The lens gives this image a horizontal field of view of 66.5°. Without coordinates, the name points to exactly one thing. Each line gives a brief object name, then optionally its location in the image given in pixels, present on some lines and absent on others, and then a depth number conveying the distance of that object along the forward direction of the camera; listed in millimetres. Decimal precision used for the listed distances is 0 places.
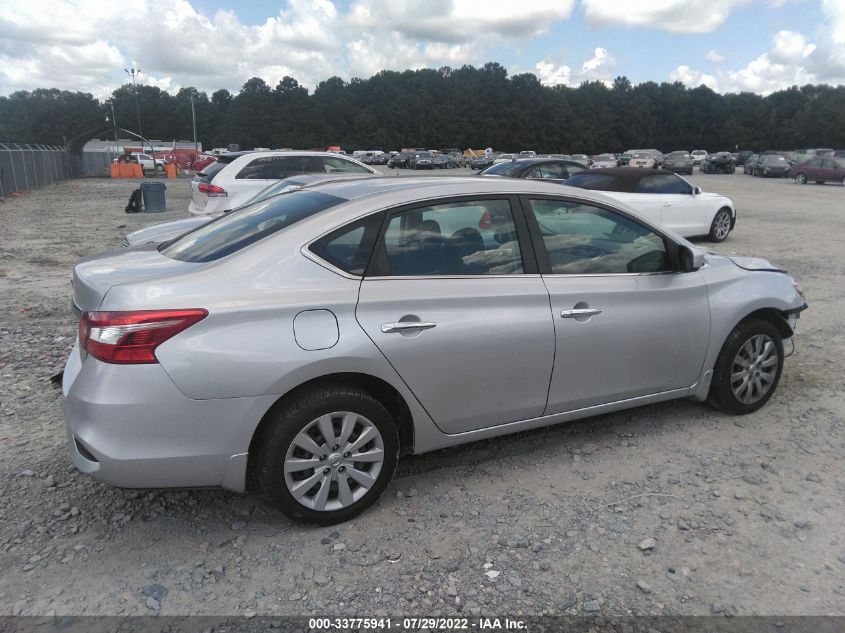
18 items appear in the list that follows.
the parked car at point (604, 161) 43469
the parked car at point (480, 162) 53875
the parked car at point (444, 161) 56156
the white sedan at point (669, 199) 11156
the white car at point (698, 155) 62272
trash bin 18367
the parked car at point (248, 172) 11430
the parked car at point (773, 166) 42312
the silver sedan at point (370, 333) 2773
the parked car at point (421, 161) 53406
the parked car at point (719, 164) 49969
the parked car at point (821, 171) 35344
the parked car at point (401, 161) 55781
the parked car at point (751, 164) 46125
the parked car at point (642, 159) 46388
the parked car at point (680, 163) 45250
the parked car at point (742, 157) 63484
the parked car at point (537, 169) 13852
